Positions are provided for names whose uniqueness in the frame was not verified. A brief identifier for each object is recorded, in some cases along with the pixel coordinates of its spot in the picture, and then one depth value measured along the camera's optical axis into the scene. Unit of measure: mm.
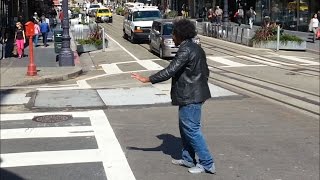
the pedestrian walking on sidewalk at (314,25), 31370
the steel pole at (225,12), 37641
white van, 31344
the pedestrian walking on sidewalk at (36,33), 27712
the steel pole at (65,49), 19406
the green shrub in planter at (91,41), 27862
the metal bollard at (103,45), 27850
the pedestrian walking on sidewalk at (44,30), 28520
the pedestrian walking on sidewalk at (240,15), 44844
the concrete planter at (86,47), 27250
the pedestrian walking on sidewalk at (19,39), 21781
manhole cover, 9469
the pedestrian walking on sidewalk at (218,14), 44809
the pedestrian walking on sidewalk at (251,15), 42653
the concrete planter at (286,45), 27062
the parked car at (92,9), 77312
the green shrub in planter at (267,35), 27806
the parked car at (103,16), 63341
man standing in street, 5836
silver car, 23094
